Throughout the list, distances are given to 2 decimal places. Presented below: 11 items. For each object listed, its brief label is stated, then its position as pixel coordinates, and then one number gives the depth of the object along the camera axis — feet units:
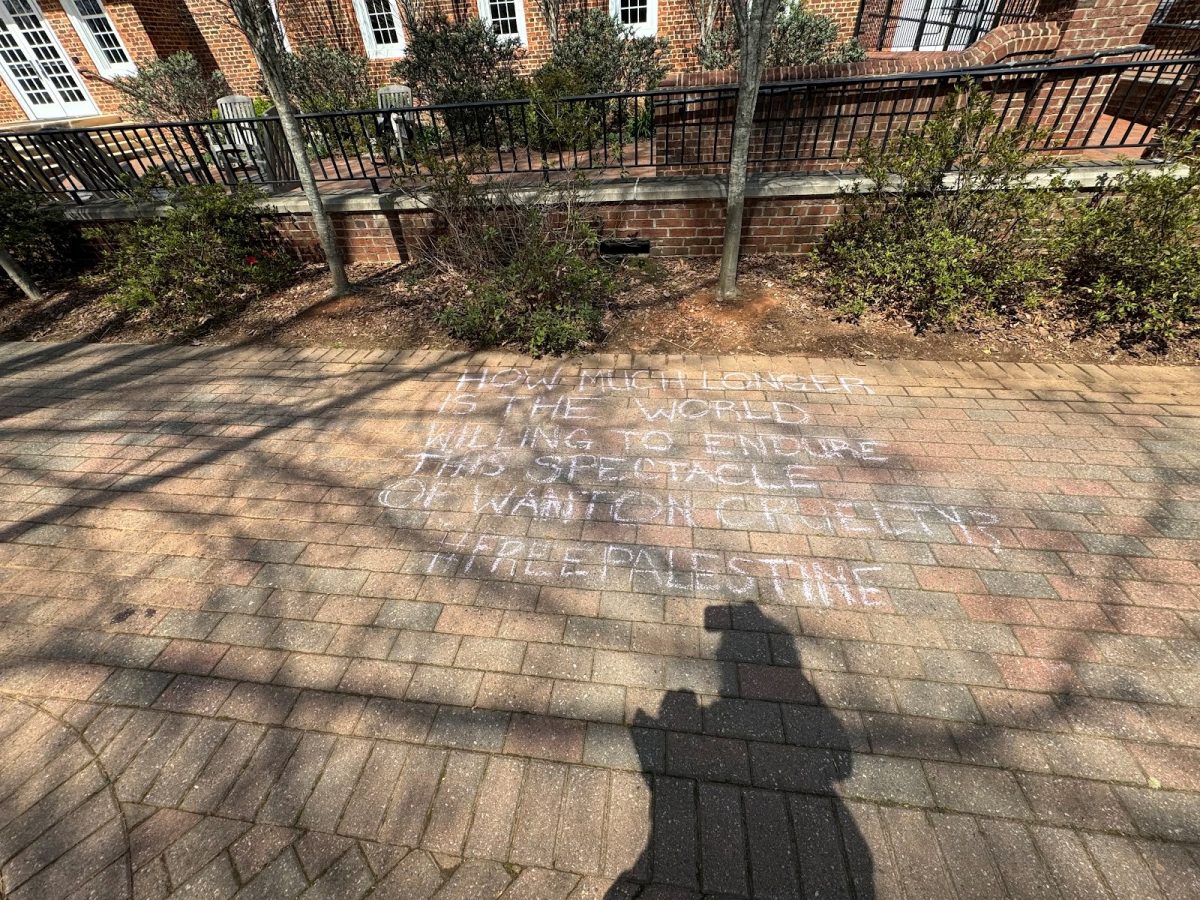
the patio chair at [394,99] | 32.53
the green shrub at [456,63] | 37.70
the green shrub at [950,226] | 15.66
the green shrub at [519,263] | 16.65
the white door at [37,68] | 46.65
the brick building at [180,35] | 40.16
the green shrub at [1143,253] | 14.21
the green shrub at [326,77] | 40.09
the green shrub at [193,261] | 19.67
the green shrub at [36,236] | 20.93
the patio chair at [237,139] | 21.94
